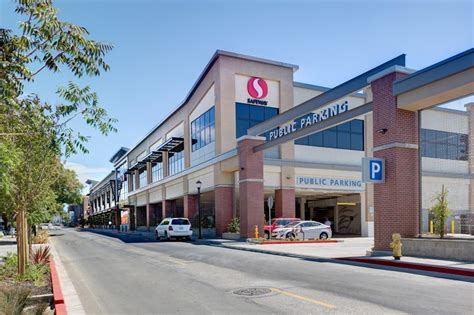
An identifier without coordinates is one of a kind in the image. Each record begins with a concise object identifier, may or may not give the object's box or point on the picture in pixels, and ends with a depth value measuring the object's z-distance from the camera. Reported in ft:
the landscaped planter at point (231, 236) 97.99
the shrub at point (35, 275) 36.96
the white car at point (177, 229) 104.12
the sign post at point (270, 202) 83.20
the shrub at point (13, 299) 24.53
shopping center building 114.62
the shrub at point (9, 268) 40.23
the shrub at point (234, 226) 105.09
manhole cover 30.81
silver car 93.25
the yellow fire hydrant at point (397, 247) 46.96
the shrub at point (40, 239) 88.96
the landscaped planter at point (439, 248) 45.16
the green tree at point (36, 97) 19.58
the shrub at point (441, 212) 51.01
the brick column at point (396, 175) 53.52
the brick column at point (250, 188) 93.45
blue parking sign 54.34
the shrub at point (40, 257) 47.11
